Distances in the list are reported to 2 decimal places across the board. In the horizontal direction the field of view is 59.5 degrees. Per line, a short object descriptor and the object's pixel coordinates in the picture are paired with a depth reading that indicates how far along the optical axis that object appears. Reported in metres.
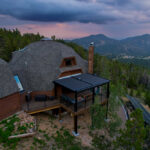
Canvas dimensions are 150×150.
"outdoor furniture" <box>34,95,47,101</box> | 15.67
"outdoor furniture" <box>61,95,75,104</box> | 14.29
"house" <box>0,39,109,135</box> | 14.64
